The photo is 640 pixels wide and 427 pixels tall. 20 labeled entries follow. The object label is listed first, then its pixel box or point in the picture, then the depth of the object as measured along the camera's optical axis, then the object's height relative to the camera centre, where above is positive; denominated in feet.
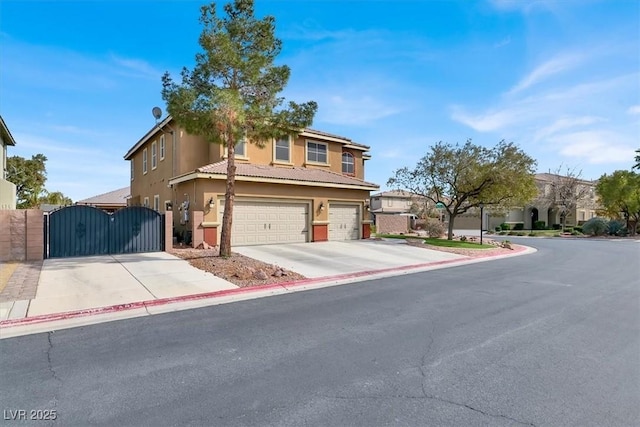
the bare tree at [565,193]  138.82 +8.48
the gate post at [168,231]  48.78 -2.66
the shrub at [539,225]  153.28 -4.93
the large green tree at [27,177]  142.12 +13.93
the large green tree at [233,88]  38.42 +14.47
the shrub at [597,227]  117.29 -4.37
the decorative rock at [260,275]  32.42 -5.78
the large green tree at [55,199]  165.60 +6.13
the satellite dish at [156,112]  68.23 +19.23
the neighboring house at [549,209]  148.77 +2.35
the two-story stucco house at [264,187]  55.47 +4.43
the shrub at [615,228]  117.91 -4.63
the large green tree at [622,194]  112.06 +6.34
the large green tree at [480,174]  72.18 +8.16
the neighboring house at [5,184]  55.96 +4.62
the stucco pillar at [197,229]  52.11 -2.60
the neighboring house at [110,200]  113.60 +3.76
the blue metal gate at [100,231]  42.70 -2.55
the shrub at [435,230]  92.11 -4.37
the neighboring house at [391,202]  179.93 +5.60
